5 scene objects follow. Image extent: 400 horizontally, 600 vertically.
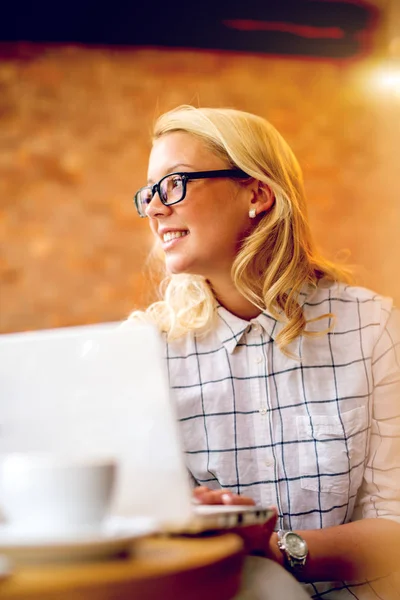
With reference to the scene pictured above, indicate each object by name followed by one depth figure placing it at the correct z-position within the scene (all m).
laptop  0.64
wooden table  0.51
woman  1.31
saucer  0.53
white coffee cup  0.58
